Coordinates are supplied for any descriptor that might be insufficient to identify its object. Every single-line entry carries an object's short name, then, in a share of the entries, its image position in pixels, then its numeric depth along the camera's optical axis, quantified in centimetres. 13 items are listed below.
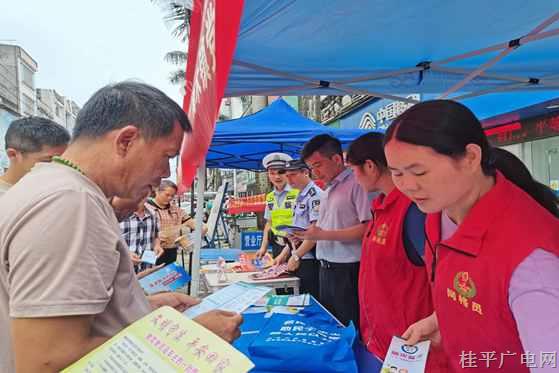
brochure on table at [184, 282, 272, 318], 118
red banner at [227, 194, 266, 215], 1198
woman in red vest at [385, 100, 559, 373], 78
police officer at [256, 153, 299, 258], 414
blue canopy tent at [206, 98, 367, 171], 417
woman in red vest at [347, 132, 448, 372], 169
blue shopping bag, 138
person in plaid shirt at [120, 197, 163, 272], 363
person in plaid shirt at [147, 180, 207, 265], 476
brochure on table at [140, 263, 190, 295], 172
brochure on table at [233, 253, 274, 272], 363
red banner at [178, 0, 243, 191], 98
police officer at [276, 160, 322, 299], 344
